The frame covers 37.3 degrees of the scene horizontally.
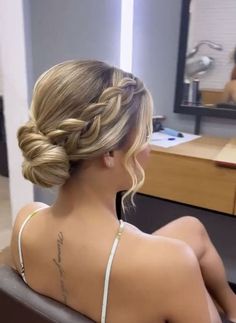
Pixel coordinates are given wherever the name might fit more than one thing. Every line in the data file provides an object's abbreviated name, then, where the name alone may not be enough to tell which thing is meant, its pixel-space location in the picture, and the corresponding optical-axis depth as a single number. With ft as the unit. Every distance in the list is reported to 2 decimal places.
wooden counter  4.24
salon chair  2.01
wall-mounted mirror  5.14
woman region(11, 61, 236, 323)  2.00
